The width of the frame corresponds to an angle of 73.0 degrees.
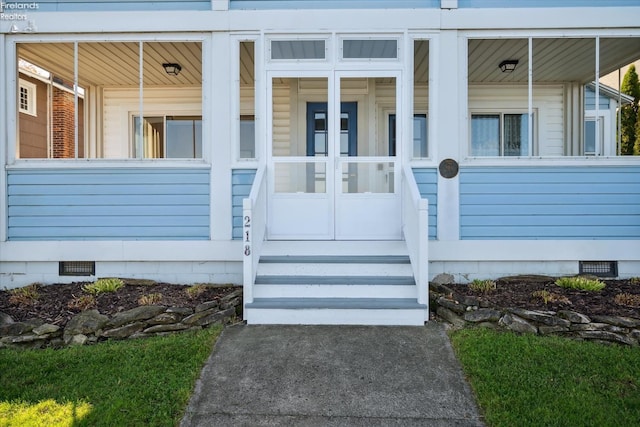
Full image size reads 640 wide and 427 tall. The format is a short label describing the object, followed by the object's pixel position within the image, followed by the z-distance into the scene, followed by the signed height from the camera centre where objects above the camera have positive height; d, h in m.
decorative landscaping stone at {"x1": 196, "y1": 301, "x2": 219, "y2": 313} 4.16 -0.92
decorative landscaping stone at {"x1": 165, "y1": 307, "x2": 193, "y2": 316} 4.08 -0.95
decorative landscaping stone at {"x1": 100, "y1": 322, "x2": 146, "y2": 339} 3.93 -1.10
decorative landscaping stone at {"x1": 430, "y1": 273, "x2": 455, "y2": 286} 5.05 -0.80
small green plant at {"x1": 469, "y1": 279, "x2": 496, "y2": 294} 4.68 -0.83
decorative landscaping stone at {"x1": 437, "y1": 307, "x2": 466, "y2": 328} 4.06 -1.02
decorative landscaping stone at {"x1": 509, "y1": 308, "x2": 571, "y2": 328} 3.88 -0.97
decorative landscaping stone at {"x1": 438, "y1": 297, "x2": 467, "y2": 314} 4.11 -0.92
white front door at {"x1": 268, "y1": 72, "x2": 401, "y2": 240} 5.22 +0.30
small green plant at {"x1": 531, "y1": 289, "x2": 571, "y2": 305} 4.27 -0.87
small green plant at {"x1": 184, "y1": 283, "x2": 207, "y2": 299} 4.61 -0.87
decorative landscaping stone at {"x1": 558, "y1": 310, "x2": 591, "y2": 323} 3.86 -0.95
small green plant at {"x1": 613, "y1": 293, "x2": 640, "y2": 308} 4.21 -0.88
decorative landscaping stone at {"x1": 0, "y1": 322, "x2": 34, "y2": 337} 3.88 -1.06
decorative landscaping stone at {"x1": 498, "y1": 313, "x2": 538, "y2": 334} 3.90 -1.03
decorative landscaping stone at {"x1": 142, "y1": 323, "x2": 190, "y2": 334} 4.00 -1.09
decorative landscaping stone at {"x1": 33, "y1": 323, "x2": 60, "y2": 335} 3.89 -1.07
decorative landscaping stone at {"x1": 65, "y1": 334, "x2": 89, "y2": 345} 3.87 -1.16
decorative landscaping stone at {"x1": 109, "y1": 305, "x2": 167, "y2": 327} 3.97 -0.97
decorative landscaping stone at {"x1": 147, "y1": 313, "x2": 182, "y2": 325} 4.04 -1.01
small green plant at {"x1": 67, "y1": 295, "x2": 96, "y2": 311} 4.32 -0.93
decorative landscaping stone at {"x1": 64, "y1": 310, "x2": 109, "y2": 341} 3.90 -1.03
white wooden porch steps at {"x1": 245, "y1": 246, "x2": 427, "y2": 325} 4.16 -0.81
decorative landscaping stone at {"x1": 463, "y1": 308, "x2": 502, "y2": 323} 4.00 -0.97
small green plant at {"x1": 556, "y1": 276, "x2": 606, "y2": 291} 4.62 -0.79
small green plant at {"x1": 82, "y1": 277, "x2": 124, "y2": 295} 4.74 -0.84
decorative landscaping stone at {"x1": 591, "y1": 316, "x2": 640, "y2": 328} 3.76 -0.97
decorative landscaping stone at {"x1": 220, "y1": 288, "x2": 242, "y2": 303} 4.33 -0.88
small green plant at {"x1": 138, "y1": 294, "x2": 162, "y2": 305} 4.35 -0.90
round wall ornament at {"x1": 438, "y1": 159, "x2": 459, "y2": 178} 5.10 +0.52
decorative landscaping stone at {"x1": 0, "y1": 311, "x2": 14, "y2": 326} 3.97 -1.01
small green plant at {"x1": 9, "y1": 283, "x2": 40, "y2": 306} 4.51 -0.92
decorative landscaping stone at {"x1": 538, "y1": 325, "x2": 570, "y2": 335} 3.87 -1.07
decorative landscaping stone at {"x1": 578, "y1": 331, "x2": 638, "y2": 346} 3.71 -1.10
